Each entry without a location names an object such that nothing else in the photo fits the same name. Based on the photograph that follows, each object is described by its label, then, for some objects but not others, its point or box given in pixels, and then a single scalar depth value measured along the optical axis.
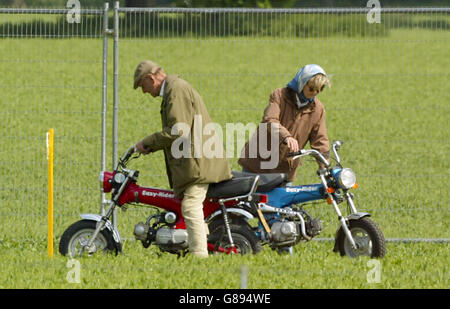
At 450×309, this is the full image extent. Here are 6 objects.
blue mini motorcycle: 18.31
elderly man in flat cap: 17.62
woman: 18.95
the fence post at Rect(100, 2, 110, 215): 21.66
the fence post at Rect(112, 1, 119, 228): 21.64
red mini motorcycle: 18.41
